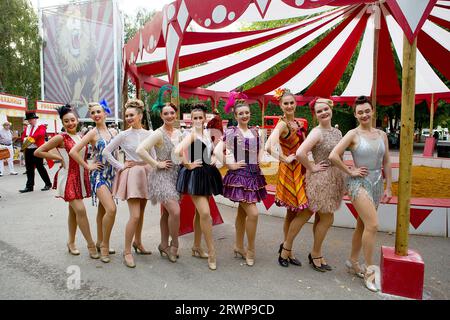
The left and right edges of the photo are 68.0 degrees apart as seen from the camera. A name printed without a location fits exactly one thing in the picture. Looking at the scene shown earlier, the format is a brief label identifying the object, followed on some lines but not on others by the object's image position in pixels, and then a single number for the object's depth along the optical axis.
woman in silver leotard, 2.78
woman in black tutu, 3.13
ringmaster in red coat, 7.11
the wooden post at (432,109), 11.42
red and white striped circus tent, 3.30
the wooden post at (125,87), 6.05
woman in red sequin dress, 3.33
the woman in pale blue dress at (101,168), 3.25
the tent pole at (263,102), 11.69
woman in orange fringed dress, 3.11
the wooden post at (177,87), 3.90
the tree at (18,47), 20.88
